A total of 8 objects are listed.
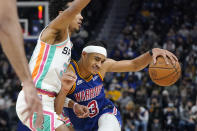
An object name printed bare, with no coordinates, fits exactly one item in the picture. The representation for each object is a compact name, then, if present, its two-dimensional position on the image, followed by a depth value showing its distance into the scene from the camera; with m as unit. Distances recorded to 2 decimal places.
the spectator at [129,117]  11.98
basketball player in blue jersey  4.50
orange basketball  4.27
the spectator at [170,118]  11.91
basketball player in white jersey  3.55
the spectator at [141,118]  11.95
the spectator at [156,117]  11.86
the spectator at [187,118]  11.67
